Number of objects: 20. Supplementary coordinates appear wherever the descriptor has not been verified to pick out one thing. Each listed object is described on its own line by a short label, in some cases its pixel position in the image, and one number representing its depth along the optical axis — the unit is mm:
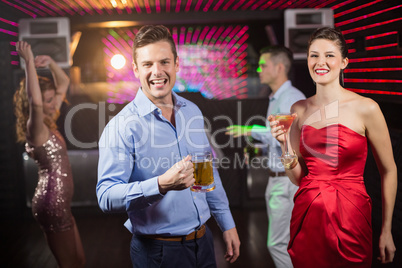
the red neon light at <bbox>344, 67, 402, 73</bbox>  2613
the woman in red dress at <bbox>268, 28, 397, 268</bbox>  1933
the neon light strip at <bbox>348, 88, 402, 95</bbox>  2568
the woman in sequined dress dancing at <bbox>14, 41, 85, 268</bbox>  2654
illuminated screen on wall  8297
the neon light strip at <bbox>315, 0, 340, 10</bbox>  3808
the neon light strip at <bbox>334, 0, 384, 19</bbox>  2689
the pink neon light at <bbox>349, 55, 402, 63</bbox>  2544
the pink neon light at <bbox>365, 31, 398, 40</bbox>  2527
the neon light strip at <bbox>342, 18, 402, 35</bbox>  2451
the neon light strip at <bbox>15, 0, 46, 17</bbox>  3665
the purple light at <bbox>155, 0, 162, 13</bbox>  4601
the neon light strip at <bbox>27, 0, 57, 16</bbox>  3791
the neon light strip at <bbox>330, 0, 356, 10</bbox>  3314
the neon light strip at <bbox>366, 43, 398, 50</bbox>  2499
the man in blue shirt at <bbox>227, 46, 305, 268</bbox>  2955
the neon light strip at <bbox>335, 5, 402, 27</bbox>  2466
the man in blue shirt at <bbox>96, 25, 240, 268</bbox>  1802
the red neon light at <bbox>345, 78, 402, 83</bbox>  2603
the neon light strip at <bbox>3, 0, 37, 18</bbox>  3430
